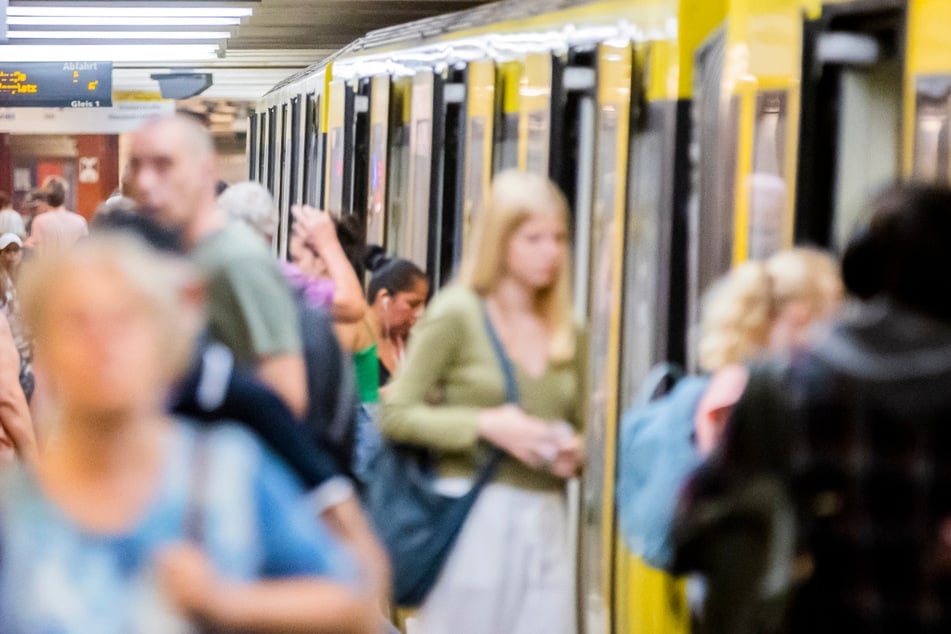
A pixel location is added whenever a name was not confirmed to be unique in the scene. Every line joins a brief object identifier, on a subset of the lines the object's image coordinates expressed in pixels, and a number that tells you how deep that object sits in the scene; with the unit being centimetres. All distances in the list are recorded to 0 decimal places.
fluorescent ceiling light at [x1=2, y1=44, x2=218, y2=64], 3703
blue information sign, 4487
